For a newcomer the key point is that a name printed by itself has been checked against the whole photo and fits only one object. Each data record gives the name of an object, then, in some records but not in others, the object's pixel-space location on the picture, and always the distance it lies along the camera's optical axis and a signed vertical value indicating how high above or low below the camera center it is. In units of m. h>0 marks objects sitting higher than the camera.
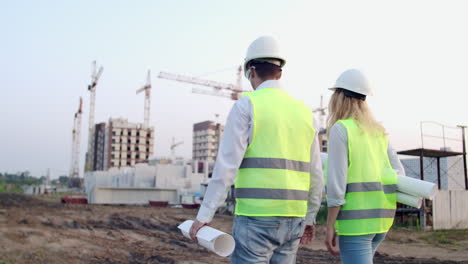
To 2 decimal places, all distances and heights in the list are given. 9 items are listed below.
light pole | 18.64 +1.67
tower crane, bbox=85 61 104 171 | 113.94 +21.06
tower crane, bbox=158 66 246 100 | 95.61 +19.27
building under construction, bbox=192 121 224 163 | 150.25 +13.29
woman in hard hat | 2.66 -0.02
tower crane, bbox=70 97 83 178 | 111.75 +8.08
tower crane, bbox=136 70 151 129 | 118.00 +22.93
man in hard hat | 2.28 +0.04
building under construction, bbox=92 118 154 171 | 124.44 +9.49
